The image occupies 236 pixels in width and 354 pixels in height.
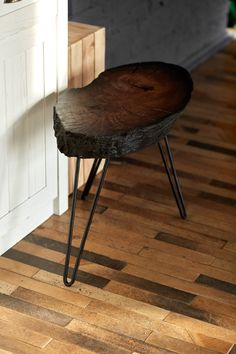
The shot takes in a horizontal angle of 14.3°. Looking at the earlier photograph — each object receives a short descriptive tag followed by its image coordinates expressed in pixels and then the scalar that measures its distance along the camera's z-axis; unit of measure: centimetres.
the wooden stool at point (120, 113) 303
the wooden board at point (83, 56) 369
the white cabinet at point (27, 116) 316
